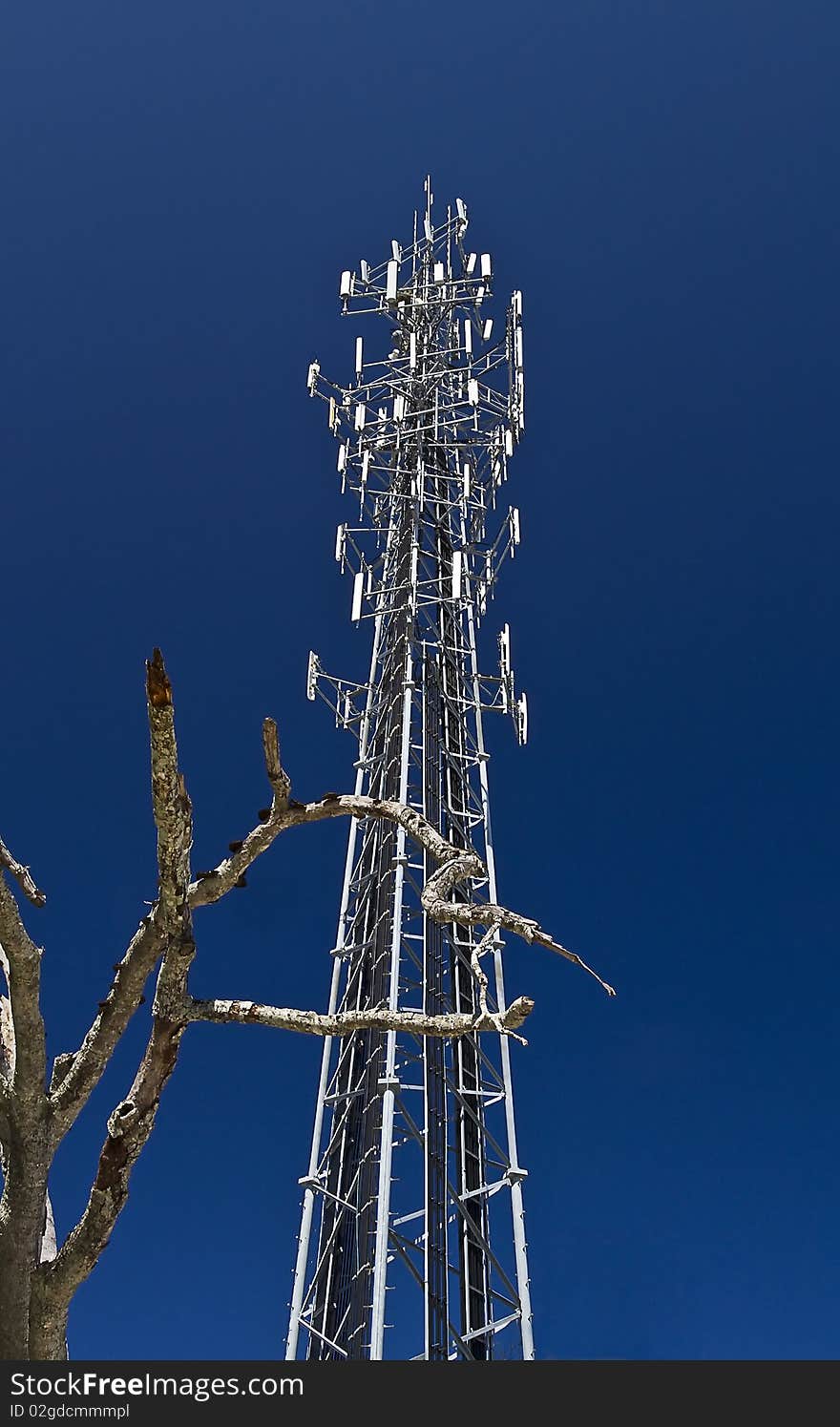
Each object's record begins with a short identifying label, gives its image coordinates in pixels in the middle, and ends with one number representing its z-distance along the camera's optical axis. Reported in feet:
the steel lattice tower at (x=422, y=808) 48.67
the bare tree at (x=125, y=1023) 18.21
